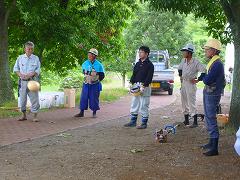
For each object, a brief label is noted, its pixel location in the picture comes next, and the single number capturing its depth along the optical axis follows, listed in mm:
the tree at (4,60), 15555
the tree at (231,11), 8930
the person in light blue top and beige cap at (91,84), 12805
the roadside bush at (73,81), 24845
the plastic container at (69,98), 15469
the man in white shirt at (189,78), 11023
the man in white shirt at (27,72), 11711
